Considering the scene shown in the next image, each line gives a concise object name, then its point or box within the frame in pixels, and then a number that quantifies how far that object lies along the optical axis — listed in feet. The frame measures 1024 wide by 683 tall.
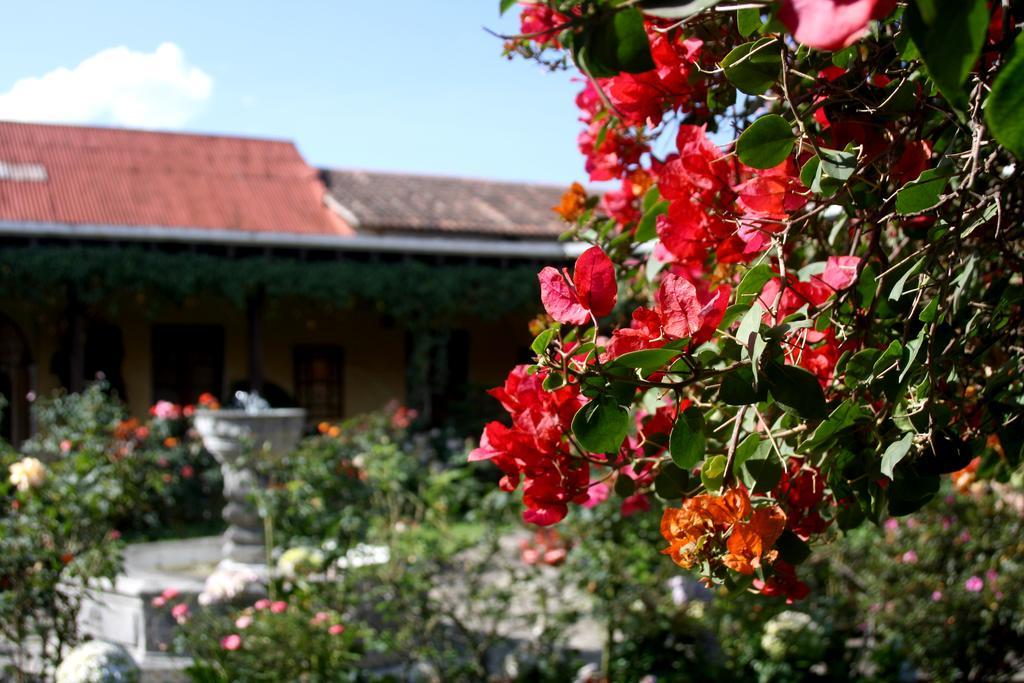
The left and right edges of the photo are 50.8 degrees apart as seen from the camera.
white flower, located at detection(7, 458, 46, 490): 12.69
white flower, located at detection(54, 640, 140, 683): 12.01
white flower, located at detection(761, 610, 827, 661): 13.91
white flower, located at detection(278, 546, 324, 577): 14.75
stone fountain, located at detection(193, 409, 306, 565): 19.67
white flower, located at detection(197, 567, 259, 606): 14.21
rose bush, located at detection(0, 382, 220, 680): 12.48
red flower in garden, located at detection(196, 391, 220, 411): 29.68
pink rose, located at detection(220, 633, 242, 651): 12.36
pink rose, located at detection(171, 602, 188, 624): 13.66
